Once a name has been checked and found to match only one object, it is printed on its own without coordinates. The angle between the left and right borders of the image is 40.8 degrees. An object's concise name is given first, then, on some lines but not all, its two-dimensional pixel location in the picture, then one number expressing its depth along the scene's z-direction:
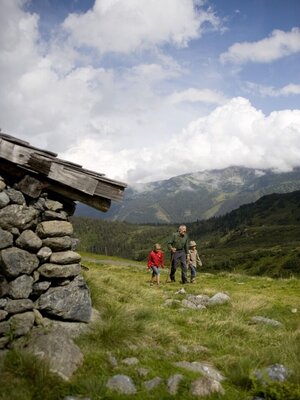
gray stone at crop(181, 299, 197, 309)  14.38
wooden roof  9.72
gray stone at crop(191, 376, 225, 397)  6.92
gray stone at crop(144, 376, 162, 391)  7.13
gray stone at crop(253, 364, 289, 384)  7.33
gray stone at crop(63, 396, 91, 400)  6.58
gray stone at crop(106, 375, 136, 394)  6.94
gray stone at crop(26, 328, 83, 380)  7.43
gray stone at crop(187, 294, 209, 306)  15.48
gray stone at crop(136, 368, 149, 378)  7.54
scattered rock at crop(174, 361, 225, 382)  7.83
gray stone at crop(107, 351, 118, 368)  7.89
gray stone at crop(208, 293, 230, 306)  15.32
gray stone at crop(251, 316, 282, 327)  12.52
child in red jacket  22.23
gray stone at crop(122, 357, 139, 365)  8.02
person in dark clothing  22.16
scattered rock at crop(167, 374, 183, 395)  7.05
